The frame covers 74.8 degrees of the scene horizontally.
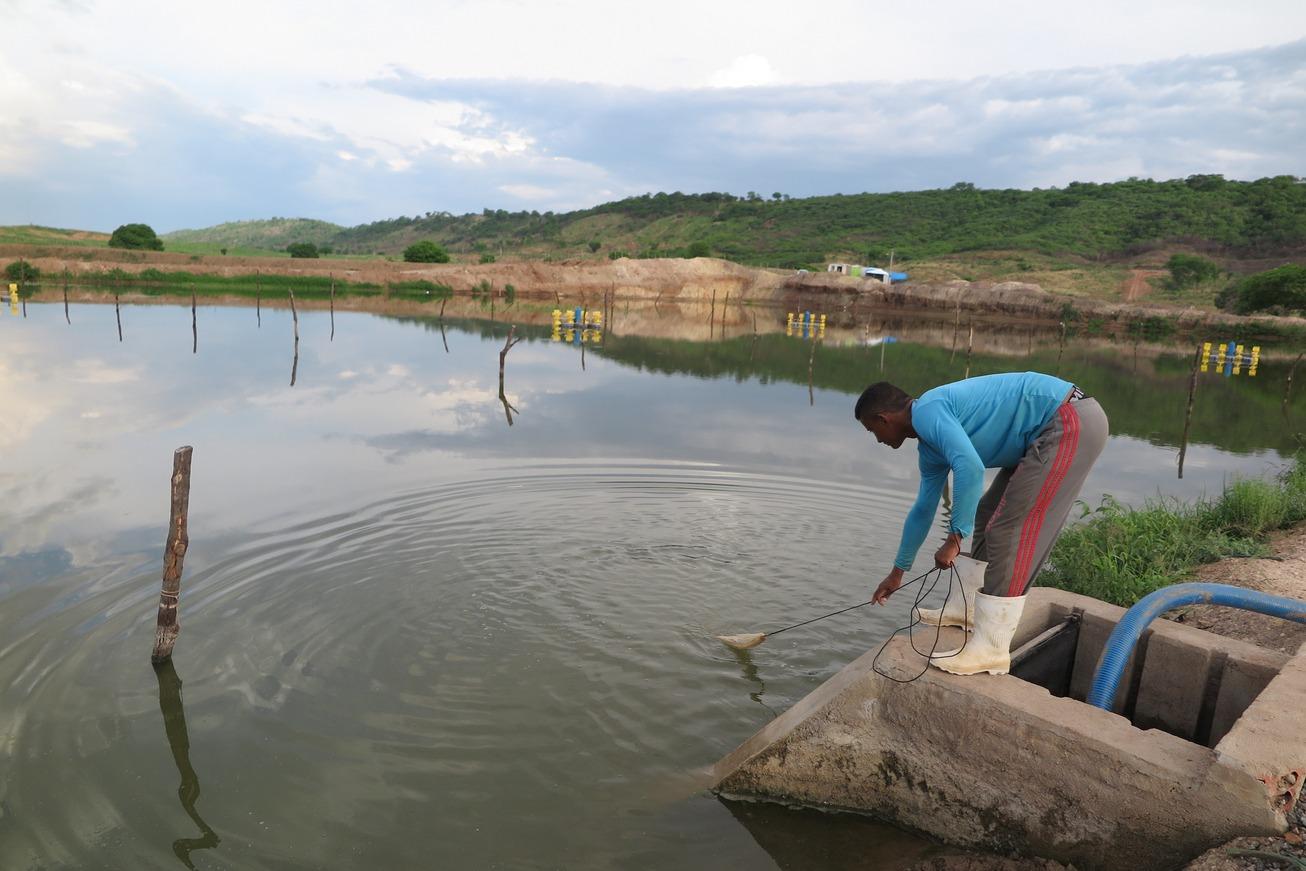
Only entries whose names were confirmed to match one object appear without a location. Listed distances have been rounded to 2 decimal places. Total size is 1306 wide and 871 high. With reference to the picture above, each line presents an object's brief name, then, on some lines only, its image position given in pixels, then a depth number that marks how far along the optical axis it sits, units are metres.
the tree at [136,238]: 52.78
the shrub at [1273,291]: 38.62
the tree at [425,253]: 57.34
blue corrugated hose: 4.16
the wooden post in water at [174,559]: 5.48
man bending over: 3.82
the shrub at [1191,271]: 48.53
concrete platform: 3.26
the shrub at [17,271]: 42.03
